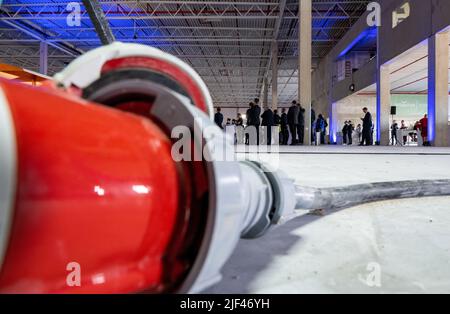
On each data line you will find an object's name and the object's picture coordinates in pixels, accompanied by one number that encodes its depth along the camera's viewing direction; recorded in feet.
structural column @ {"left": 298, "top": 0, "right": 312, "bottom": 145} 34.06
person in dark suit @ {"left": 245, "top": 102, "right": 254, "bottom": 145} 34.37
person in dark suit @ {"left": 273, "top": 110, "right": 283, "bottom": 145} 41.55
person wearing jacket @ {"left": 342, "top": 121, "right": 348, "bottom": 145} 53.67
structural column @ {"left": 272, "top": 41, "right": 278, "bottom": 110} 51.83
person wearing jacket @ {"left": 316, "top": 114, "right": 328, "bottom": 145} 48.73
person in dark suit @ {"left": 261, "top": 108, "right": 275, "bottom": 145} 36.60
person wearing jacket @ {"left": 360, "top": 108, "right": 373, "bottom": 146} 42.44
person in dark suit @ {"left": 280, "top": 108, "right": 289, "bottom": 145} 37.55
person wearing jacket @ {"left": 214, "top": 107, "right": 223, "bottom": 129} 39.47
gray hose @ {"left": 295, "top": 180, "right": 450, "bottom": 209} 3.98
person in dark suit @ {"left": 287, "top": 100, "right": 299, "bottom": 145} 32.71
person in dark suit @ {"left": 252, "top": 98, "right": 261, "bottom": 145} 34.58
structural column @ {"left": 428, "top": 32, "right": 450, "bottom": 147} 31.94
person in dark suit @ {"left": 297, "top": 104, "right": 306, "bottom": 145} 32.86
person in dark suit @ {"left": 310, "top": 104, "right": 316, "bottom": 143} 36.66
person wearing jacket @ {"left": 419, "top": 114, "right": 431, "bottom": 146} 37.69
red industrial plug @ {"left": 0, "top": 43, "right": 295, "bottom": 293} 1.30
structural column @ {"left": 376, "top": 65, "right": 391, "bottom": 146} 43.37
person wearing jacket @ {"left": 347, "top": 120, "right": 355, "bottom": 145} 52.85
